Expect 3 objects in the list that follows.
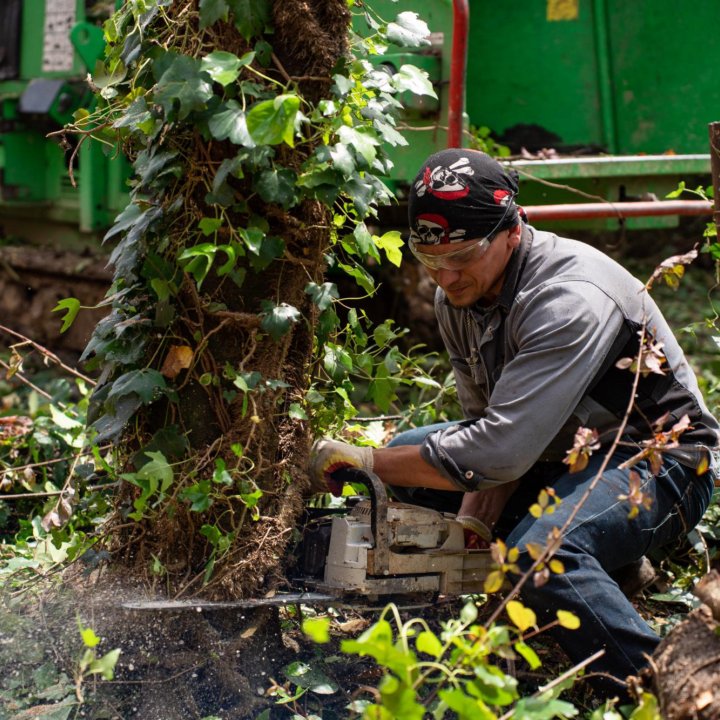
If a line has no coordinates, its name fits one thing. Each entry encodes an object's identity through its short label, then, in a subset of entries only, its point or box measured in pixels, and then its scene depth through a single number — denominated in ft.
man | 8.92
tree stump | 7.16
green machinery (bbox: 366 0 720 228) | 20.07
